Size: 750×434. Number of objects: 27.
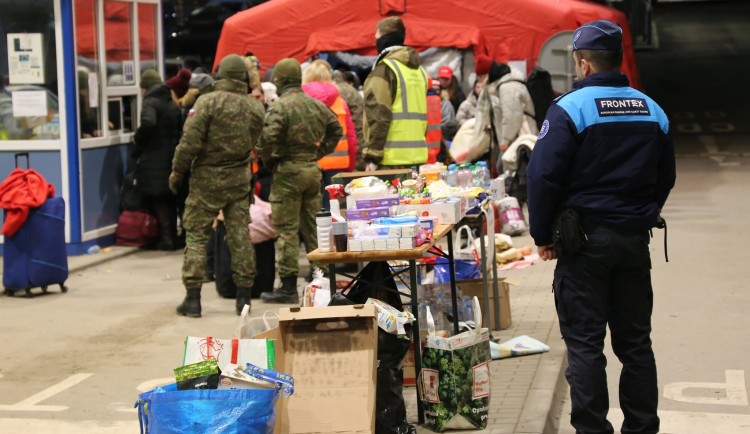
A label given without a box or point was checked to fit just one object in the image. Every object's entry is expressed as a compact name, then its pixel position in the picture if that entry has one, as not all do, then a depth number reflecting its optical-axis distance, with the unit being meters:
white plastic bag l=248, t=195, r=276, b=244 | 9.56
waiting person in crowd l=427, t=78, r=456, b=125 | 15.05
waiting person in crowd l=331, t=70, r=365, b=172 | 11.62
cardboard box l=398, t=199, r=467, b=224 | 6.68
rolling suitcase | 9.78
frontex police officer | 5.06
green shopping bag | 5.72
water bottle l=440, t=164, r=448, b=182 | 8.14
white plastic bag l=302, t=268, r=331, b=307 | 5.98
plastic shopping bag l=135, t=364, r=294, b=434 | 4.40
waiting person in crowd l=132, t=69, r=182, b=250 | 12.15
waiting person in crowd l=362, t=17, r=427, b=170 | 9.10
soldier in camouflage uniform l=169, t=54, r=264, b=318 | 8.52
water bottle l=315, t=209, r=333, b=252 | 5.91
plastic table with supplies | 5.72
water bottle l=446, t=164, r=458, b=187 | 8.12
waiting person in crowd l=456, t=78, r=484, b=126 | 14.56
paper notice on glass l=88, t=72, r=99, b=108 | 12.12
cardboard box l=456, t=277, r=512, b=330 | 7.80
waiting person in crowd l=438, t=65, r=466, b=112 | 15.51
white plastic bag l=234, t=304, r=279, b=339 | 5.46
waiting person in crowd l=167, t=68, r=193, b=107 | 12.87
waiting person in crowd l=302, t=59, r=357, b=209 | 10.27
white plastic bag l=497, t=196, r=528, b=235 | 12.43
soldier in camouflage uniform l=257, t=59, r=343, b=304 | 8.98
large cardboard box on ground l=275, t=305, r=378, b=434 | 5.04
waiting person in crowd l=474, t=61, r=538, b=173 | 13.02
